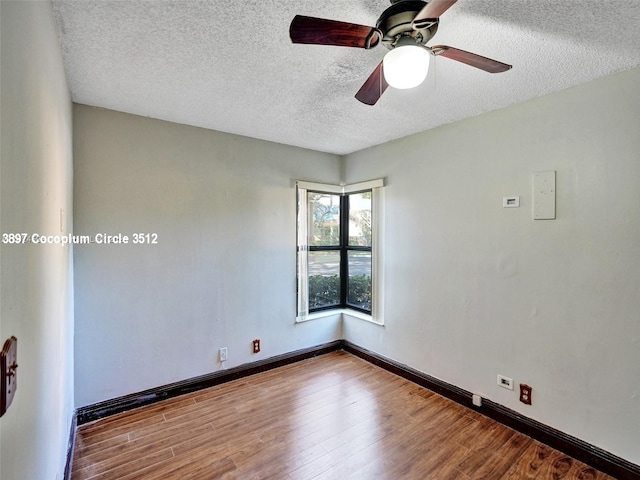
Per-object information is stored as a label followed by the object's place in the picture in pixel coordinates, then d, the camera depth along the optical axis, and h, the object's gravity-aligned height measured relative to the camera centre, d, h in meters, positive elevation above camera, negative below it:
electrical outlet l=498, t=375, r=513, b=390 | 2.35 -1.10
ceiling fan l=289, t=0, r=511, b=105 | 1.14 +0.77
